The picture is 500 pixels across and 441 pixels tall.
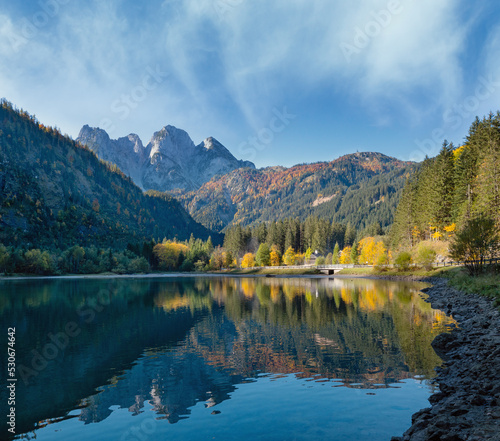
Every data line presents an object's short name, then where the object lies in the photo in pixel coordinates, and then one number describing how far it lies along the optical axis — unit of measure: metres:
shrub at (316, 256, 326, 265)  147.62
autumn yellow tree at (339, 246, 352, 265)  153.50
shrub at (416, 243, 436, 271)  74.75
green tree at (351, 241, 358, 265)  146.12
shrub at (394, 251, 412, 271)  84.94
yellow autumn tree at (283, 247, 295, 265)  159.00
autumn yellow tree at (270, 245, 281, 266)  159.75
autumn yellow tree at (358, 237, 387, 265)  110.83
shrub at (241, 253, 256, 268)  164.38
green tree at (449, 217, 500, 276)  42.78
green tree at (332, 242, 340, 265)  151.00
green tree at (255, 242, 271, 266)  158.50
